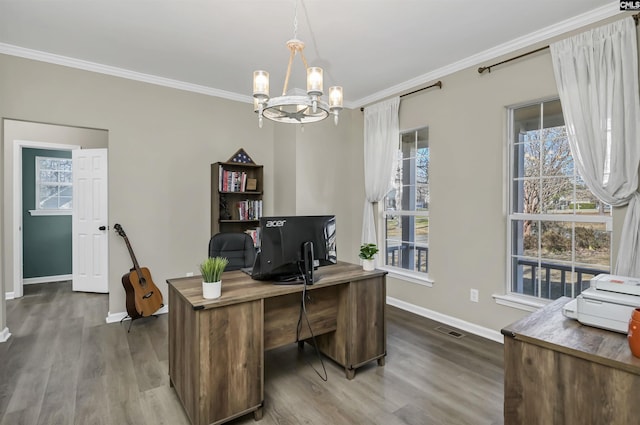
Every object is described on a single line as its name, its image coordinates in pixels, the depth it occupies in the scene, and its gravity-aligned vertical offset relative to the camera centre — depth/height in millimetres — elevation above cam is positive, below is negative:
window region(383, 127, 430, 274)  3969 +29
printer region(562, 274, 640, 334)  1466 -429
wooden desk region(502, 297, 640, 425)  1222 -660
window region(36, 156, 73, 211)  5199 +444
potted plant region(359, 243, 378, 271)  2578 -351
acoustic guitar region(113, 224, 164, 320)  3453 -854
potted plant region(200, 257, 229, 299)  1828 -372
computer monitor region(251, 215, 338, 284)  2156 -249
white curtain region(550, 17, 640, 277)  2318 +718
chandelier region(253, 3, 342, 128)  2019 +736
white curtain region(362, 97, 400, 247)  4105 +761
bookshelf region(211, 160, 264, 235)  4070 +205
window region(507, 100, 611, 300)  2703 -36
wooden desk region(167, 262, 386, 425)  1796 -780
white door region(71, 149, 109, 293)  4766 -144
